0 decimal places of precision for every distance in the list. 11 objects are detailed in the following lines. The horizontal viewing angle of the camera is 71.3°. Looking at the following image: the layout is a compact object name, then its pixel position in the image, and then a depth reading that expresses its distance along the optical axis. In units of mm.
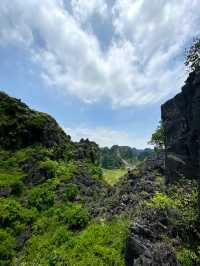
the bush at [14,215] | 17706
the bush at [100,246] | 12415
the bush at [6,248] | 14708
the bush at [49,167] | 23690
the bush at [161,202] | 12085
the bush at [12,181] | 21920
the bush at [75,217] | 16265
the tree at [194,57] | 11868
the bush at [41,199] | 19779
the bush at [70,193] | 20190
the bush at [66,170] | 23349
